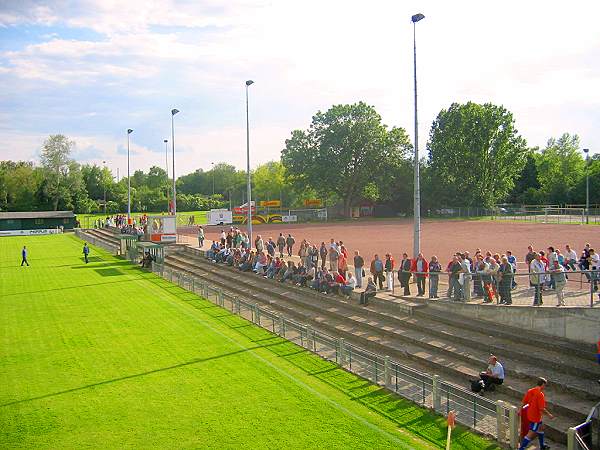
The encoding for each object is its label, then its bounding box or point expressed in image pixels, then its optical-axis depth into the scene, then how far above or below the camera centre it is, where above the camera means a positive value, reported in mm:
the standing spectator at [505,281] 17188 -2481
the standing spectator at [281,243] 35500 -2515
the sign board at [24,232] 73562 -3541
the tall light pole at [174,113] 46506 +7618
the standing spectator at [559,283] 16031 -2408
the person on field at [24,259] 40197 -3869
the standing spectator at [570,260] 21625 -2300
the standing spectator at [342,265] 23812 -2676
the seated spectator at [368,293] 20922 -3369
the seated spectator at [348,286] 22266 -3337
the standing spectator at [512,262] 18278 -2051
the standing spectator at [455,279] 18453 -2601
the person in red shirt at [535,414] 10469 -3989
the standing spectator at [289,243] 36125 -2567
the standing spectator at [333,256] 26078 -2489
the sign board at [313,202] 85062 +138
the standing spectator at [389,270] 22031 -2650
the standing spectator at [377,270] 22391 -2707
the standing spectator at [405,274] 20703 -2678
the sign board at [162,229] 46281 -2037
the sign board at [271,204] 82269 -102
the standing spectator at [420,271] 20438 -2542
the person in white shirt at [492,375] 13133 -4084
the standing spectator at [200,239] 42912 -2723
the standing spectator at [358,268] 23312 -2749
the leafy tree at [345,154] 80000 +7098
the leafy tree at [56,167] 102812 +7286
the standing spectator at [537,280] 16438 -2396
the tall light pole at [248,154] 34594 +3094
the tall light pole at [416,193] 21266 +348
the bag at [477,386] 13076 -4300
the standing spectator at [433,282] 19688 -2824
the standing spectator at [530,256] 19975 -1989
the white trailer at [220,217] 71000 -1697
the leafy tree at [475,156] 80188 +6590
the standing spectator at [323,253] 27777 -2527
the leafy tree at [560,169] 91625 +5827
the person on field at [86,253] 41969 -3618
